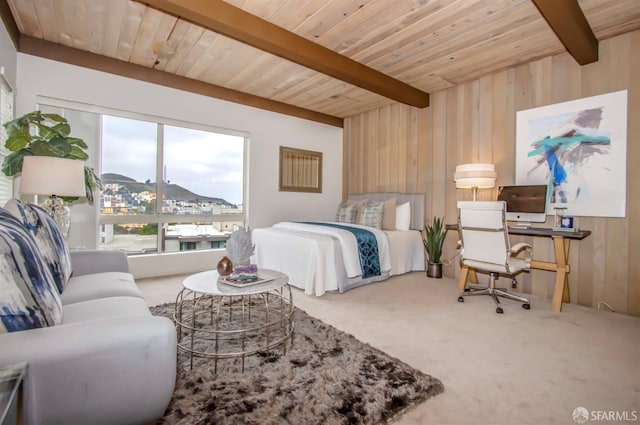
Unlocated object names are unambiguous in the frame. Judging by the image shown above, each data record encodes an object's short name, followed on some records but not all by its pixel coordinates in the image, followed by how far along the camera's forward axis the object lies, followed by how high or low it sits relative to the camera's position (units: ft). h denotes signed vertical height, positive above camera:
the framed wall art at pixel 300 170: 17.43 +2.22
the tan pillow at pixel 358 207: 15.52 +0.09
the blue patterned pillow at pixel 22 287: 3.16 -0.88
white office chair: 9.31 -1.10
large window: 12.62 +0.94
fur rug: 4.72 -3.07
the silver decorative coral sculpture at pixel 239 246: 7.13 -0.86
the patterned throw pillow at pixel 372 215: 14.35 -0.25
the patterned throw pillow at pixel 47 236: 5.73 -0.59
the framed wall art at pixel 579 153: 9.70 +1.96
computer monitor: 10.67 +0.28
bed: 10.81 -1.62
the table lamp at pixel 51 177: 7.54 +0.73
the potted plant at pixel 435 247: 13.53 -1.61
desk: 9.26 -1.39
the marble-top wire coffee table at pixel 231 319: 6.21 -2.98
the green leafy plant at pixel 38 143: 8.70 +1.86
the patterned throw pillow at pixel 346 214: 15.77 -0.24
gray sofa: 2.97 -1.67
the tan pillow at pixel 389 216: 14.39 -0.29
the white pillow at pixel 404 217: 14.66 -0.34
